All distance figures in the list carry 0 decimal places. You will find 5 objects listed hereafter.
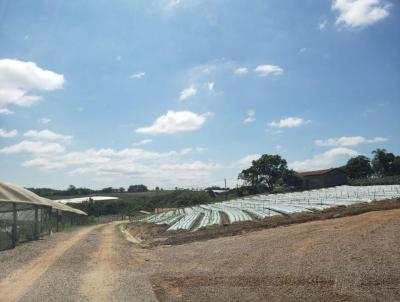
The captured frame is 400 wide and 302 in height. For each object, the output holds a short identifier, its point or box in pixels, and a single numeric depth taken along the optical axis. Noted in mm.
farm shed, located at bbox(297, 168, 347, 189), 92125
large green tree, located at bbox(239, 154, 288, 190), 103438
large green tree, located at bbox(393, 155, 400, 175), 103375
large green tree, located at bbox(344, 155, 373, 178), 108312
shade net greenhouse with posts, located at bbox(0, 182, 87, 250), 22703
